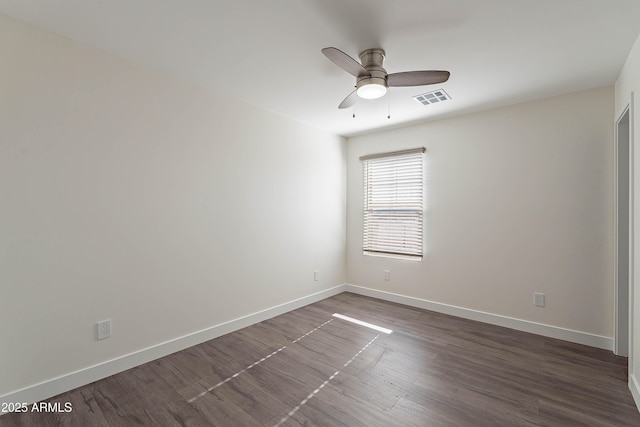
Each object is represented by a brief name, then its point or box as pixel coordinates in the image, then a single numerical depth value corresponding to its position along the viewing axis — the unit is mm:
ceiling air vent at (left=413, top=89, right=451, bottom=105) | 2980
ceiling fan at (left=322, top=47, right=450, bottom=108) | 2072
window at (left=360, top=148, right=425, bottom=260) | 4016
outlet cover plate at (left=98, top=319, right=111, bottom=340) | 2247
